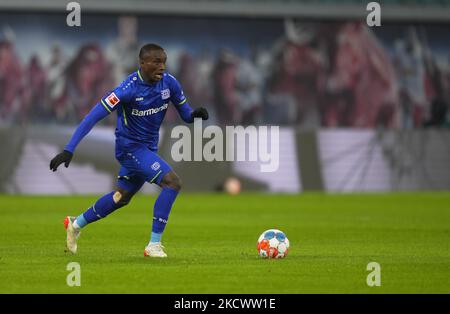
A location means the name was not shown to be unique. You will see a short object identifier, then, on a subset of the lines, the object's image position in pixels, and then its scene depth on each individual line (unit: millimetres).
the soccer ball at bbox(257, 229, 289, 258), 13695
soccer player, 13617
